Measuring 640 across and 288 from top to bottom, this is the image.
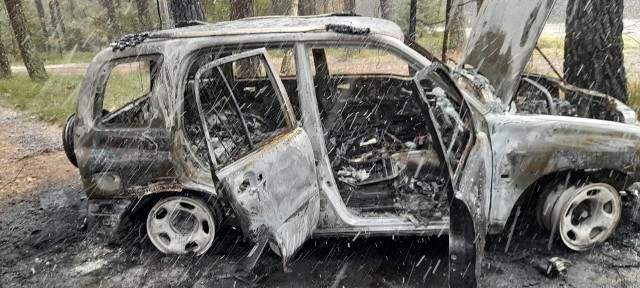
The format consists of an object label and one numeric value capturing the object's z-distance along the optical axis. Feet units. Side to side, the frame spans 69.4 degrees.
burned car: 9.68
